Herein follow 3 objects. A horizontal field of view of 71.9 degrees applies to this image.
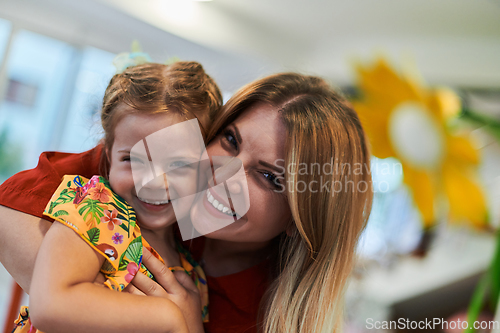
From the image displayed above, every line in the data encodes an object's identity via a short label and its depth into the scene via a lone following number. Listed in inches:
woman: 33.2
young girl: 23.0
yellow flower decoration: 66.3
